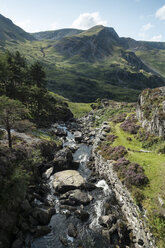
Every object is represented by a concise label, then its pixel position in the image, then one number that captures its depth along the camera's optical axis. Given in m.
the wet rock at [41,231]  19.56
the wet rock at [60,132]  59.42
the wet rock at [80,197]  25.95
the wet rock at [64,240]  19.12
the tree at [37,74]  63.88
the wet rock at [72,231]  20.33
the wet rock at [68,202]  25.43
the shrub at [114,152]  33.73
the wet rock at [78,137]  57.16
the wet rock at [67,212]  23.45
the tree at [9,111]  24.65
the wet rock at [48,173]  32.90
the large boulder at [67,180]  28.83
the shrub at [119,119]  58.44
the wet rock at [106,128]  49.64
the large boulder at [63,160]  35.97
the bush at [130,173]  24.85
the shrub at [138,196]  21.90
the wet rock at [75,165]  38.21
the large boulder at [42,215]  21.44
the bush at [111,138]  42.33
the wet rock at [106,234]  20.16
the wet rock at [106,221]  21.80
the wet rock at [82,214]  23.02
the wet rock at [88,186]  29.70
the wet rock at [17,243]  17.30
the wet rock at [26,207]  21.47
